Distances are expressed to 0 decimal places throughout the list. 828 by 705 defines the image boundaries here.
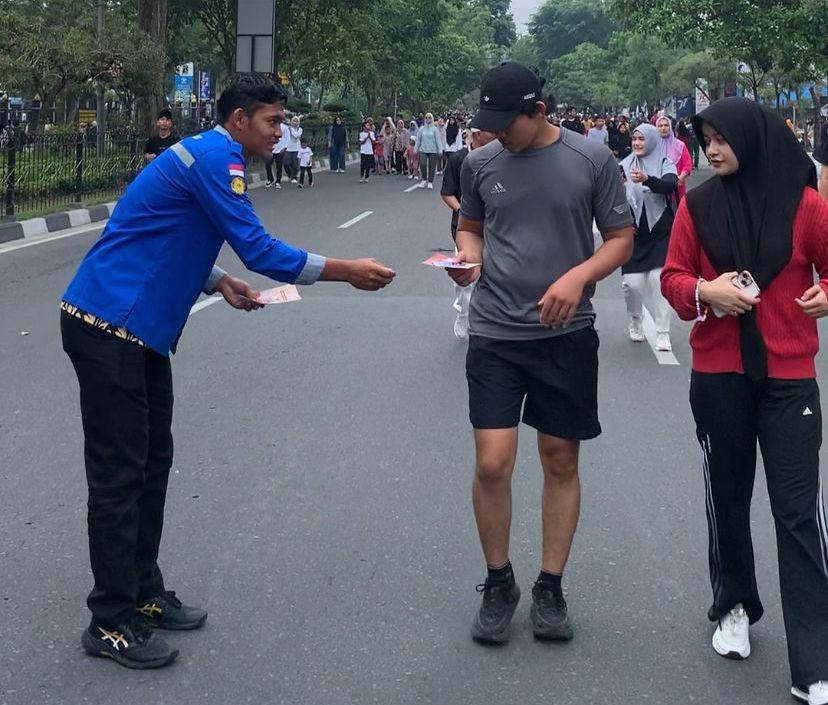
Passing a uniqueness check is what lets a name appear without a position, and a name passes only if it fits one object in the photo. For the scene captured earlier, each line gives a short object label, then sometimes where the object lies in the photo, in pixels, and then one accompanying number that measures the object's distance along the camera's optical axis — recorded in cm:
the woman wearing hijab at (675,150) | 895
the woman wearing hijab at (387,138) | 3603
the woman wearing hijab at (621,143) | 2183
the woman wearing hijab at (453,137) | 3041
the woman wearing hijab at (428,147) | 2812
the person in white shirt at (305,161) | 2773
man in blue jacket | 370
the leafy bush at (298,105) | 4928
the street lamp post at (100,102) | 2575
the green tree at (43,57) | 2270
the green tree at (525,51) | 13925
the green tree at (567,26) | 13188
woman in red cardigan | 353
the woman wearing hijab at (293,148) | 2747
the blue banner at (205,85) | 6094
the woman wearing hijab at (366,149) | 3102
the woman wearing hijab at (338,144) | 3435
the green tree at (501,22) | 12482
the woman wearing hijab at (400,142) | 3566
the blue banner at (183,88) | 5759
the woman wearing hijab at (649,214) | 870
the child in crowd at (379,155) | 3622
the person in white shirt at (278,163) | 2745
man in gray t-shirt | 390
